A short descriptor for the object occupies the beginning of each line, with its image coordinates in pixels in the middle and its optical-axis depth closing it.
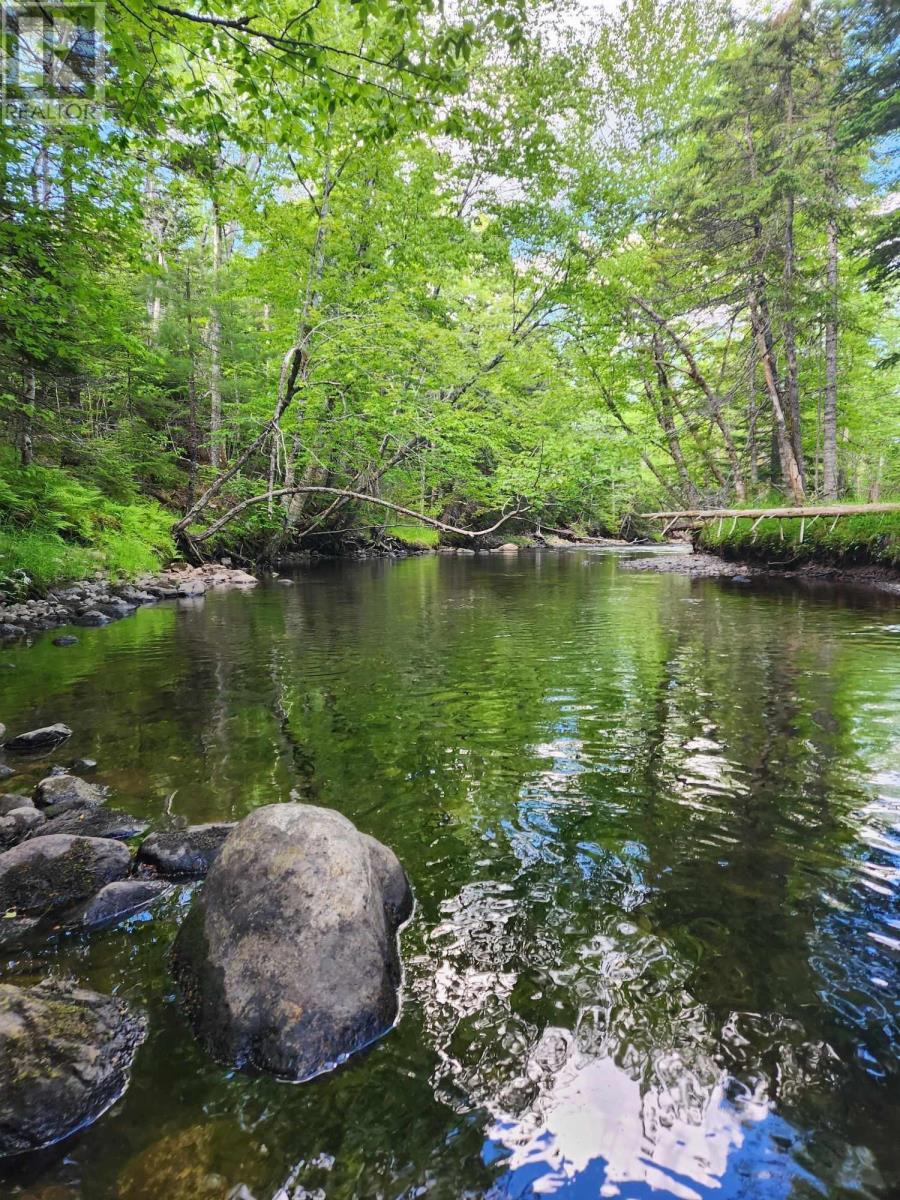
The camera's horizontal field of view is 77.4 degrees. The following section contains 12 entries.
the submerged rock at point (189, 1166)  1.63
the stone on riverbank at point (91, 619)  10.60
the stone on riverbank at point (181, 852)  3.19
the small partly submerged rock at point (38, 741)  4.83
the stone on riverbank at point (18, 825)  3.40
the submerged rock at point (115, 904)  2.77
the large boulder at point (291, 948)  2.10
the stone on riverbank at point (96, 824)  3.49
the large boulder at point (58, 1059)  1.75
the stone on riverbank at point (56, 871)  2.86
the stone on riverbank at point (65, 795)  3.82
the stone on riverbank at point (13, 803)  3.68
